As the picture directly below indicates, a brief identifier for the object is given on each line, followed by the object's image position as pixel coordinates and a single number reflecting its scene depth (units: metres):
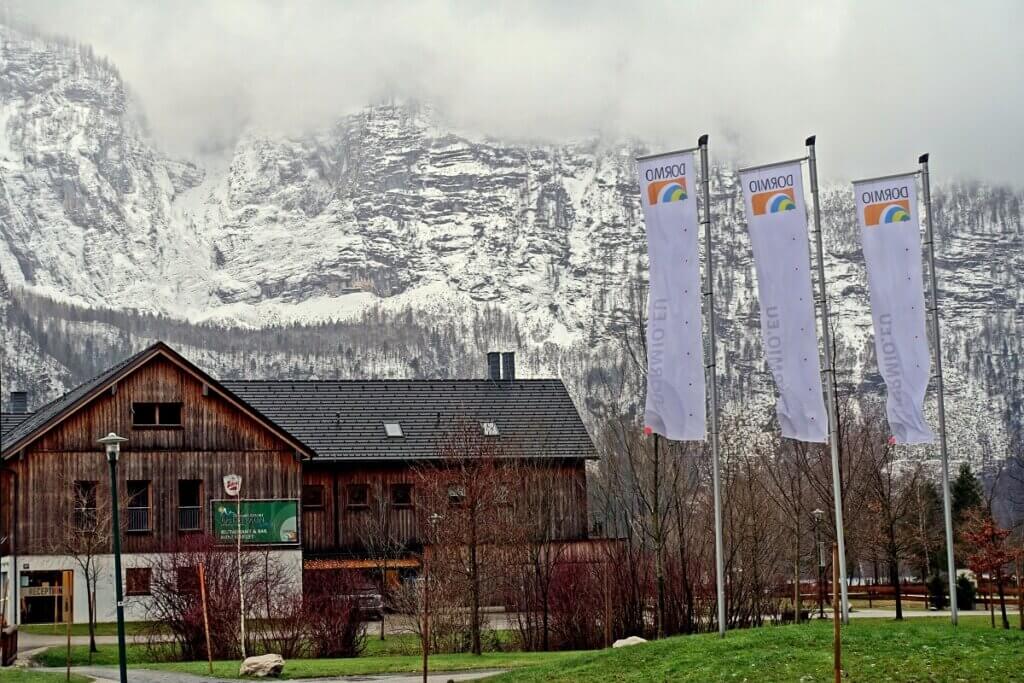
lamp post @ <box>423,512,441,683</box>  29.50
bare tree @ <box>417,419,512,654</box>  41.34
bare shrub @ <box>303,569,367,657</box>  41.62
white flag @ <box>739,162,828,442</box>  30.59
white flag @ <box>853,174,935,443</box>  31.56
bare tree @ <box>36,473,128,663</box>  45.03
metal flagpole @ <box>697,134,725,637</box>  30.62
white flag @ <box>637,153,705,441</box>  30.98
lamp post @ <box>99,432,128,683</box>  29.98
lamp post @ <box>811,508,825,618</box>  47.09
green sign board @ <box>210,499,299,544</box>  54.44
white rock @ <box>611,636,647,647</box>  33.19
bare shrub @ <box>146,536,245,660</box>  41.19
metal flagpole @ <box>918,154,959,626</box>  31.80
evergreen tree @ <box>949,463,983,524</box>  78.88
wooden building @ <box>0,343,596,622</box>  52.12
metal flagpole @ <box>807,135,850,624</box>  30.25
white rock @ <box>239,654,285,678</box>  34.03
